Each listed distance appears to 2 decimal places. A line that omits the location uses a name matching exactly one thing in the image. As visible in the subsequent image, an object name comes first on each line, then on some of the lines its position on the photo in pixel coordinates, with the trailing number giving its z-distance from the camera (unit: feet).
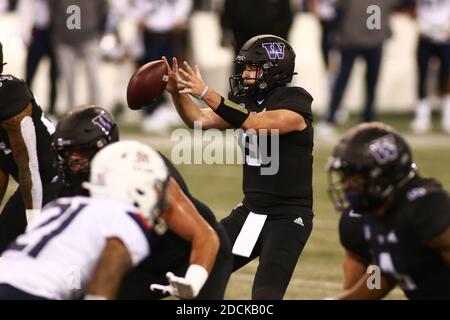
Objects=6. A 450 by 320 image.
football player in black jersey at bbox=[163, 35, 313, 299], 37.27
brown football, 38.27
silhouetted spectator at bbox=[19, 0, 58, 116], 92.38
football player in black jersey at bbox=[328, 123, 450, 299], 28.30
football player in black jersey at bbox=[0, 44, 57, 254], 38.29
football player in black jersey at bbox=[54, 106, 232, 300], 30.96
